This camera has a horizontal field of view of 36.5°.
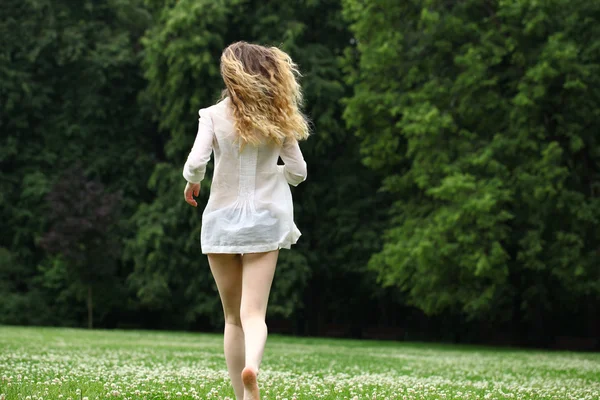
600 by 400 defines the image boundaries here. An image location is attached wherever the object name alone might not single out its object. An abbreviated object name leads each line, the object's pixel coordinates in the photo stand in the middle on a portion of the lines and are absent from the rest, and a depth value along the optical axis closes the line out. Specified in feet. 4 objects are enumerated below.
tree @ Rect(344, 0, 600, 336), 81.10
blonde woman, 17.24
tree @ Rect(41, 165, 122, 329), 102.83
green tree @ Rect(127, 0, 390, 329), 100.32
